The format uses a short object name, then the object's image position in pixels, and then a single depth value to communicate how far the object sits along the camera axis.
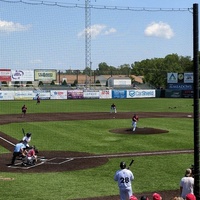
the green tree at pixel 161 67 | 135.25
